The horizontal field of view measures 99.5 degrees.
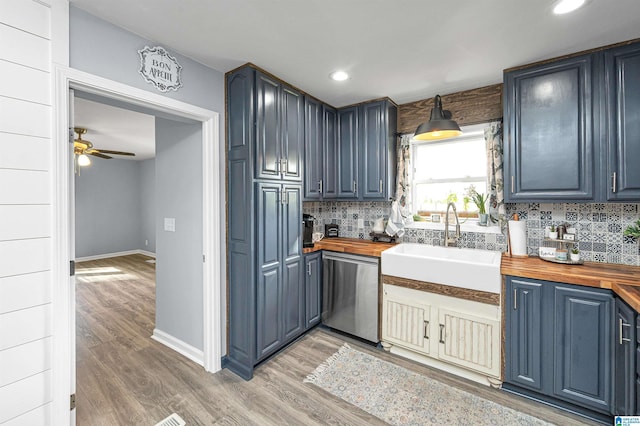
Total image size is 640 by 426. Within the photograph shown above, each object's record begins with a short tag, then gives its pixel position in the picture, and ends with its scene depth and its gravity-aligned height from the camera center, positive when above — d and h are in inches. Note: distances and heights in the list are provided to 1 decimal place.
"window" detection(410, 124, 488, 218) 107.8 +16.5
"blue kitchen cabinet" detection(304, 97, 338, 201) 111.7 +26.6
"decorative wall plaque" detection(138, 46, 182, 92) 71.5 +39.9
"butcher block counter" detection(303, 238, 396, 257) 104.7 -14.3
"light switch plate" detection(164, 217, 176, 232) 104.4 -4.2
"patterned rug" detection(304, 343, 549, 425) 70.2 -53.4
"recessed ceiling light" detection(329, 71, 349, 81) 91.6 +47.1
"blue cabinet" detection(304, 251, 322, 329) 111.3 -31.6
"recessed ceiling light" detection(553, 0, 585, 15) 57.4 +44.3
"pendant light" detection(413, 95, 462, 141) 82.0 +26.4
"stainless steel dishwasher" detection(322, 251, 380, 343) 104.0 -33.0
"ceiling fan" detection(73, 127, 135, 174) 143.6 +37.3
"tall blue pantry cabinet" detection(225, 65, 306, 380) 86.5 -0.8
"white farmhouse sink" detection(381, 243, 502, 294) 81.0 -18.1
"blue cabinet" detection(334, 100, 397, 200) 114.2 +26.6
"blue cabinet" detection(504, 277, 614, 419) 67.8 -35.8
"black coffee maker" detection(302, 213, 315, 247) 111.8 -8.3
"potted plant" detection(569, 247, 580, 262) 81.1 -13.4
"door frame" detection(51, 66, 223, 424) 57.4 -1.0
